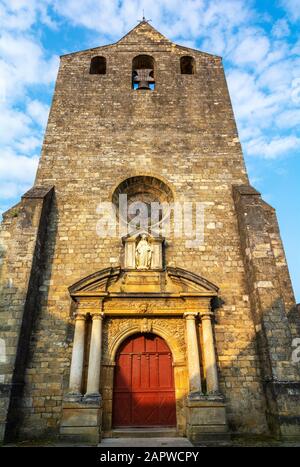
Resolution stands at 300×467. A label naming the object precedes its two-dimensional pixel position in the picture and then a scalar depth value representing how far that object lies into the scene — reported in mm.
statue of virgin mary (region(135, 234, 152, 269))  7641
